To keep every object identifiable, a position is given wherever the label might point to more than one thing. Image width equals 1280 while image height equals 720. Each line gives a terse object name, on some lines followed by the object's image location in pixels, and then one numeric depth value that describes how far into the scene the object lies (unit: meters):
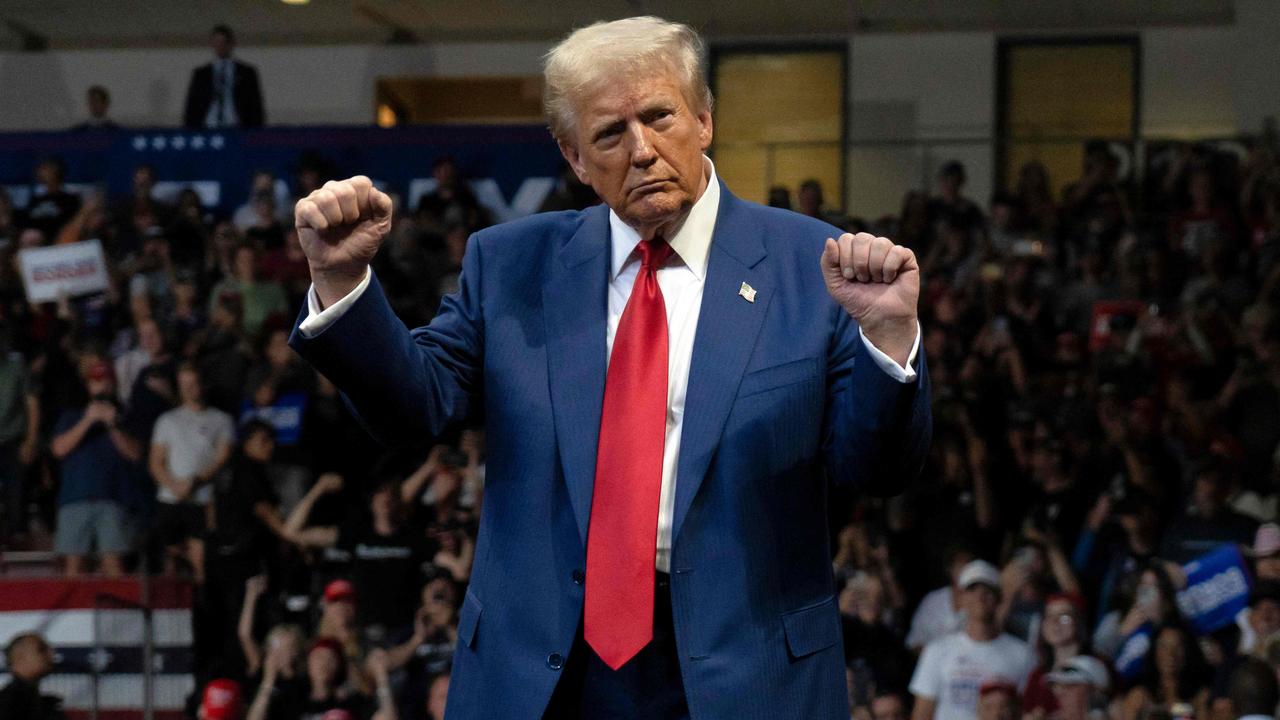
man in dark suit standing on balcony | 14.70
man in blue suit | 2.43
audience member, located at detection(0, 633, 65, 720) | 8.60
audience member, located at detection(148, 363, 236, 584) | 10.24
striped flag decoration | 9.27
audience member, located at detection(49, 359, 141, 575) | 10.41
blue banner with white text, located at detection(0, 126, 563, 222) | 13.57
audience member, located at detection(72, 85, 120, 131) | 14.88
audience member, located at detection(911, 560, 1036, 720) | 8.53
